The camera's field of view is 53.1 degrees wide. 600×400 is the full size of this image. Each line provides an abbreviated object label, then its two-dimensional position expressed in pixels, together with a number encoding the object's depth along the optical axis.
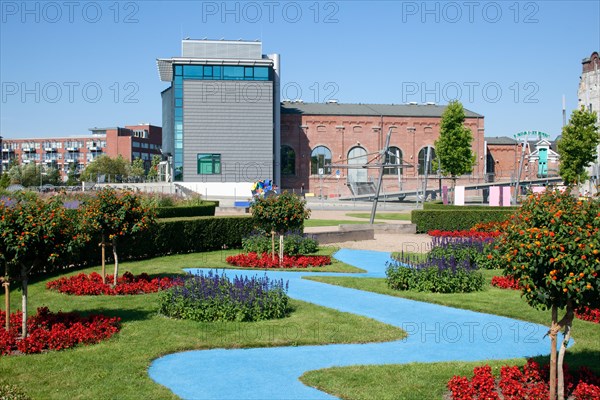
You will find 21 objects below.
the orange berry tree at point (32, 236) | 9.40
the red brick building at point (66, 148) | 140.12
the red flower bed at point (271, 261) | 19.30
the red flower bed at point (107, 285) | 14.22
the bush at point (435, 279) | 14.84
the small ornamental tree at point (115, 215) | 14.13
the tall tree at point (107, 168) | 92.69
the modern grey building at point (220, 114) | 67.12
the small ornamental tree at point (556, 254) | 6.48
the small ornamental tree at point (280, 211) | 18.62
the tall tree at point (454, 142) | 65.81
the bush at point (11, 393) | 7.32
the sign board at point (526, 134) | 52.59
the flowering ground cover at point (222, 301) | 11.59
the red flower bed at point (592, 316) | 11.67
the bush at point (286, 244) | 22.00
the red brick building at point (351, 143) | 77.75
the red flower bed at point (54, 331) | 9.39
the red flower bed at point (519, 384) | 7.13
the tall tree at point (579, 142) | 48.53
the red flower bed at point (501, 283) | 15.38
